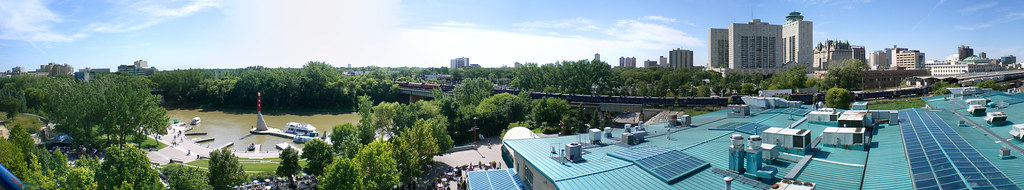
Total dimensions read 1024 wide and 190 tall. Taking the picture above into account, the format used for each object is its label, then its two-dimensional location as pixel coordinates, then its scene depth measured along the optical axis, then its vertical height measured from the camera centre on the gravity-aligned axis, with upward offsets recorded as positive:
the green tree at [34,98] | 58.44 -1.27
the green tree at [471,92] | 53.31 -0.53
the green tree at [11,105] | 48.62 -1.71
